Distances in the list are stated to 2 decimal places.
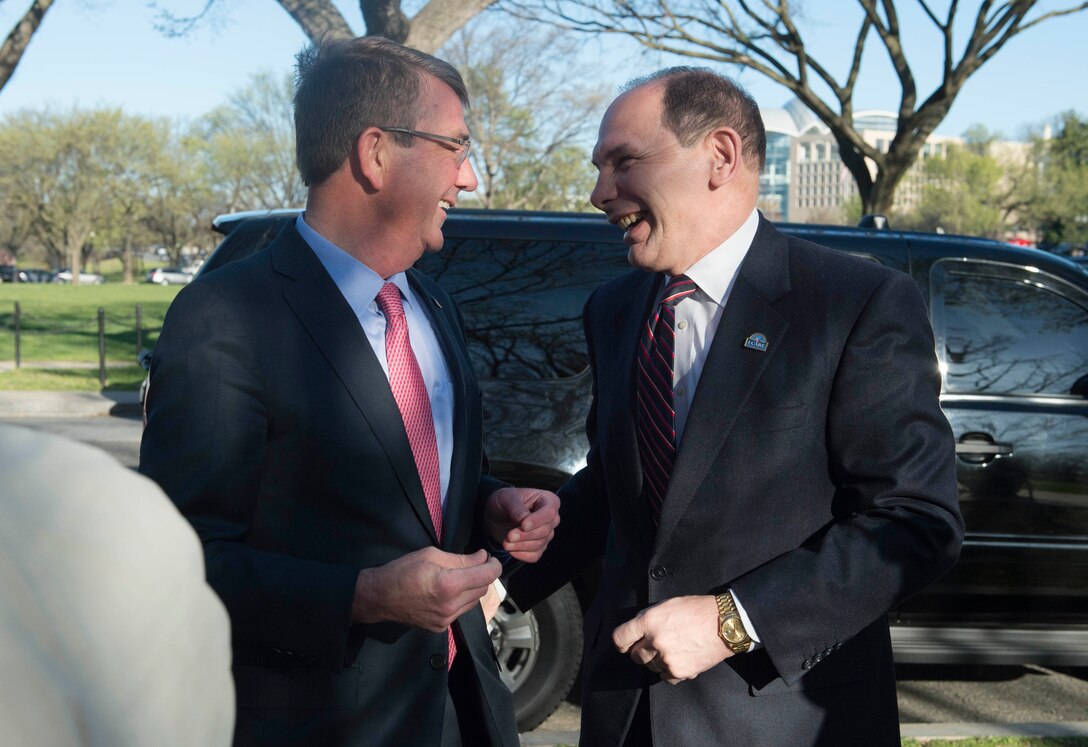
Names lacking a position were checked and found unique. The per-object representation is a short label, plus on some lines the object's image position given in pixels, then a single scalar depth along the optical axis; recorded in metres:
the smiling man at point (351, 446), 1.94
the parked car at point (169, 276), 83.00
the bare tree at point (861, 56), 14.87
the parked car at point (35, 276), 87.88
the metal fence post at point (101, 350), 16.32
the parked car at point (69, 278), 86.00
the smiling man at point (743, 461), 2.06
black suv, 4.63
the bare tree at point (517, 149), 32.28
